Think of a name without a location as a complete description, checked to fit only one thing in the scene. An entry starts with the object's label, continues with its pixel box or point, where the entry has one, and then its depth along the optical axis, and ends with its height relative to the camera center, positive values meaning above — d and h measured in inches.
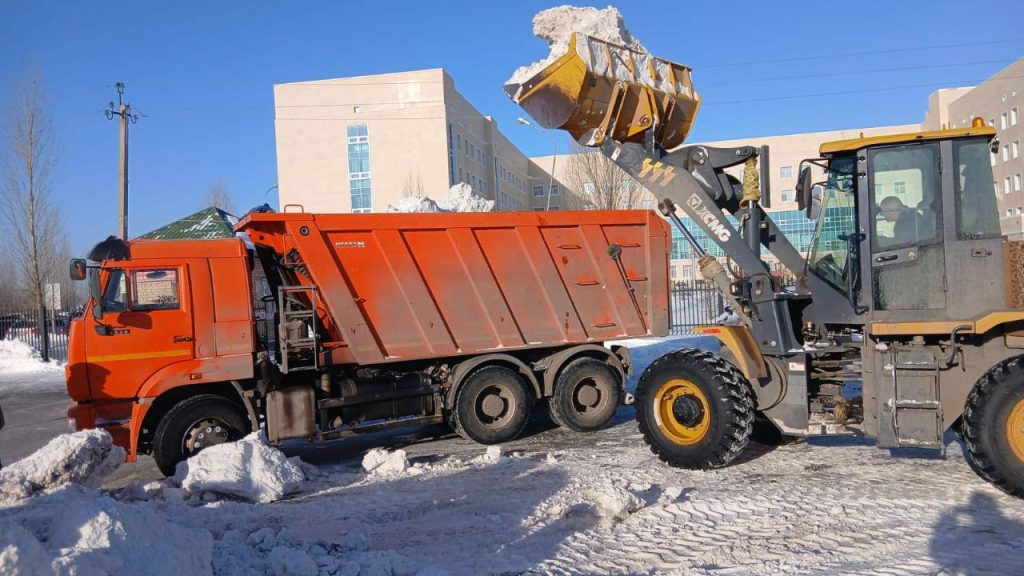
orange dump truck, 281.7 -16.7
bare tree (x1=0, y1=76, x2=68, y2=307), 1015.0 +80.9
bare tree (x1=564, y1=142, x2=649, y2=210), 1251.8 +176.7
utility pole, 824.3 +163.3
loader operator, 235.8 +16.0
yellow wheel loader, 225.9 -6.5
